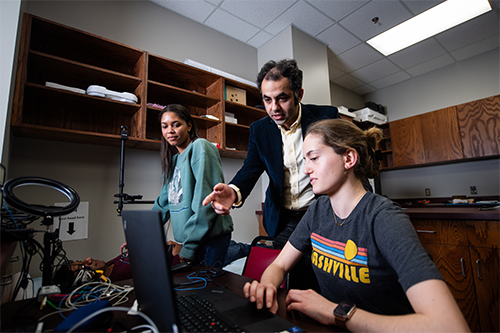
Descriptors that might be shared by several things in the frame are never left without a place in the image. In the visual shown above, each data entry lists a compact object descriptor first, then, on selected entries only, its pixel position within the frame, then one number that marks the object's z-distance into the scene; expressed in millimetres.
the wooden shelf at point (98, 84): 1800
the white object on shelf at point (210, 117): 2568
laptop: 425
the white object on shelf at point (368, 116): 4262
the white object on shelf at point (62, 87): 1773
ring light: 792
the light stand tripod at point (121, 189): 1967
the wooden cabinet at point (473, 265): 1651
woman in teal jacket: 1265
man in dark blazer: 1307
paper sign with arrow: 1969
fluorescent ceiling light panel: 2924
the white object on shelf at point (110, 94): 1930
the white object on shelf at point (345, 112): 3937
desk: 566
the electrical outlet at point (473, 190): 3715
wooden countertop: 1689
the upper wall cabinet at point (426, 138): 3631
